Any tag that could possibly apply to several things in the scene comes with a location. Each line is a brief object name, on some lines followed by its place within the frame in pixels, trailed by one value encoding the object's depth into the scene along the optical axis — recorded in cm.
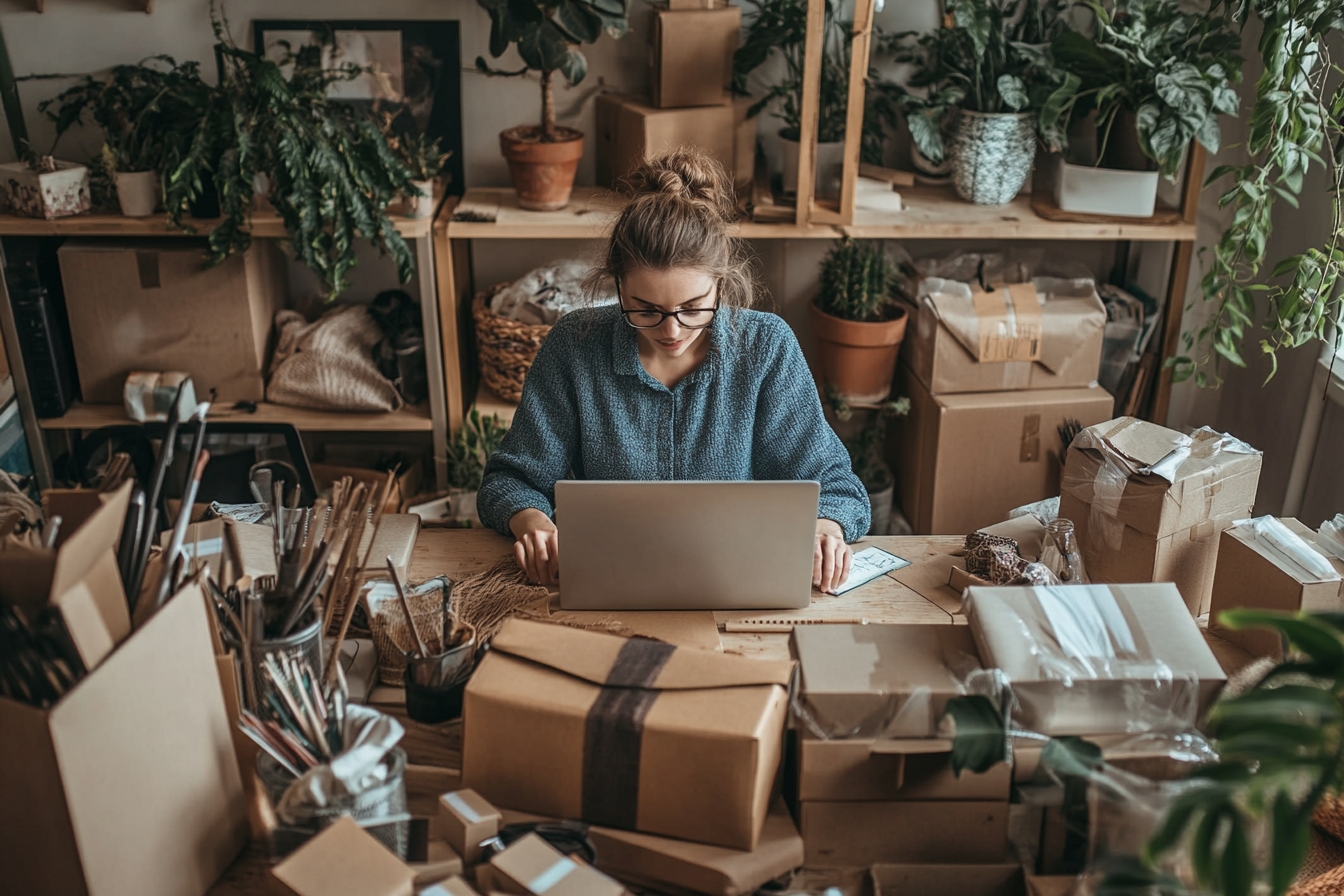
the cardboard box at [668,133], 274
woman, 196
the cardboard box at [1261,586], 144
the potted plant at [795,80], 279
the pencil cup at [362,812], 102
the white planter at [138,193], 267
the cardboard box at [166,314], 278
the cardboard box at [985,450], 284
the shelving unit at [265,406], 270
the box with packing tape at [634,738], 107
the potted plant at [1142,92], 255
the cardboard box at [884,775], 109
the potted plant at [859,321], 287
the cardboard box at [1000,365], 281
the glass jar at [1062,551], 167
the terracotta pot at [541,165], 277
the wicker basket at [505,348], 282
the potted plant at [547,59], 258
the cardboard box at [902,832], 111
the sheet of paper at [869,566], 170
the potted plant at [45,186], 267
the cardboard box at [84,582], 92
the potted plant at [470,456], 289
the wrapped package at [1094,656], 112
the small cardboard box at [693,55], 272
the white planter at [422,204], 273
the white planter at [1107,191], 276
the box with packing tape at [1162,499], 164
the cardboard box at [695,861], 105
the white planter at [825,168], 290
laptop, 147
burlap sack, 289
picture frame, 291
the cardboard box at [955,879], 109
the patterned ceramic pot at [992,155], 279
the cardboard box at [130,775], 92
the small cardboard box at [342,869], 95
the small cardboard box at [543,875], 99
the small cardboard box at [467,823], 105
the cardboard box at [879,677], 110
